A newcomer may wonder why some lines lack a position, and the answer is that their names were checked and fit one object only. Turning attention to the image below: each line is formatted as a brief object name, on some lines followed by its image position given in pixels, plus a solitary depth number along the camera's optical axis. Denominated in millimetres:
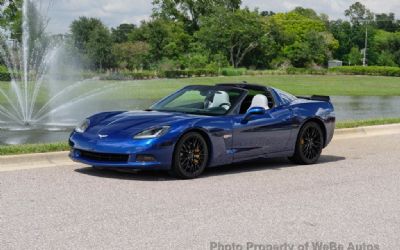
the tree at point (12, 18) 49000
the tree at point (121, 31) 120875
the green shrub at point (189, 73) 59481
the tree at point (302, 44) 98188
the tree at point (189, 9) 107375
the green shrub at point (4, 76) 45691
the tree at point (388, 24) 177750
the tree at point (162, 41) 84062
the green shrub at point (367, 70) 74125
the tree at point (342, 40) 129750
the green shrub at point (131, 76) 55119
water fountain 17766
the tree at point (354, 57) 121125
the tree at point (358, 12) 152500
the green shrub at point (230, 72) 64312
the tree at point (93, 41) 72062
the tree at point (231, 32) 85000
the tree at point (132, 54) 78500
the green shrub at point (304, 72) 69875
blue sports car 8609
